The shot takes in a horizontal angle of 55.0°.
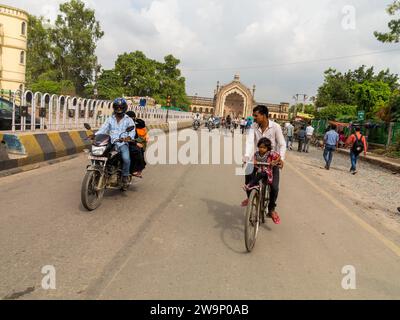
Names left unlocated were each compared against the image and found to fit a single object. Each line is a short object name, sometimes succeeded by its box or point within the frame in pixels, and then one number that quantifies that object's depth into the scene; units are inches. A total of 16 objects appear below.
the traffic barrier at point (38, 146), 332.2
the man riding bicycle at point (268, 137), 203.8
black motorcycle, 217.0
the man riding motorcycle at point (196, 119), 1369.3
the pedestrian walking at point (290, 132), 871.7
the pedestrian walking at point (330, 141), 531.0
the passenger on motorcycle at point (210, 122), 1383.9
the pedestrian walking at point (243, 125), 1364.4
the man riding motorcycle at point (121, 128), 247.4
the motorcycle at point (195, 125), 1369.5
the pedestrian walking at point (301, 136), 812.0
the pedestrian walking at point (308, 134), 806.8
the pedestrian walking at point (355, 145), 502.9
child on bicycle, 192.5
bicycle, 171.4
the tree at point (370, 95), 1202.6
